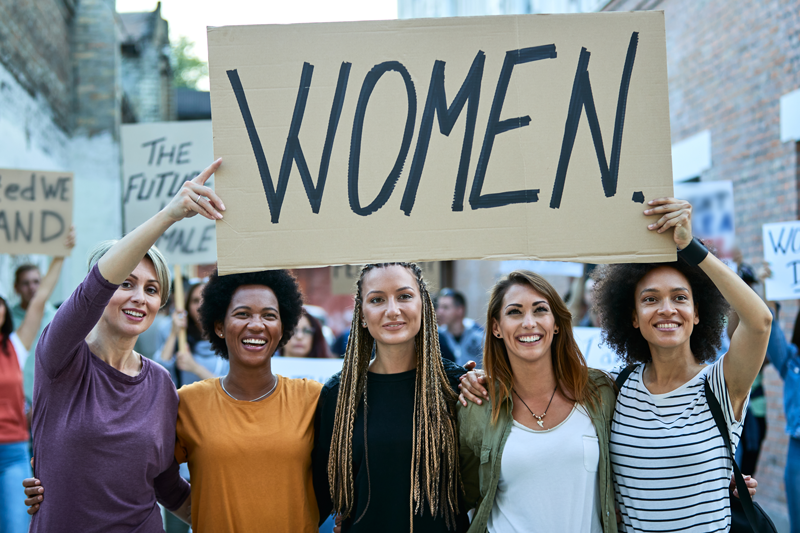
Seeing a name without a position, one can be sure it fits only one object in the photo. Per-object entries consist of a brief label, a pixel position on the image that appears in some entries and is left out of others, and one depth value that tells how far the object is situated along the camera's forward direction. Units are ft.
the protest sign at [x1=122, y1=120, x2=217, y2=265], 16.61
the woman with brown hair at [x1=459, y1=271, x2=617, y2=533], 7.87
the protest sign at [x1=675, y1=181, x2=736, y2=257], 19.56
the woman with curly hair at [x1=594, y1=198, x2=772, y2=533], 7.34
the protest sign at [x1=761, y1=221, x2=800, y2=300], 15.49
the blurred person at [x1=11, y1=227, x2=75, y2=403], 17.12
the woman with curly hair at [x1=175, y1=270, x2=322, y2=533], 8.14
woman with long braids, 8.23
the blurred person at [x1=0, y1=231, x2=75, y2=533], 12.33
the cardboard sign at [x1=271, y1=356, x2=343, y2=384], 16.11
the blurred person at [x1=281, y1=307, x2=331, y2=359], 17.16
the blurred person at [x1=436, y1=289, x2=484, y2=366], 23.18
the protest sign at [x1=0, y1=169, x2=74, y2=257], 15.72
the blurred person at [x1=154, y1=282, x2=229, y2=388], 15.46
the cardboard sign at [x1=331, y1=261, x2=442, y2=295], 22.00
